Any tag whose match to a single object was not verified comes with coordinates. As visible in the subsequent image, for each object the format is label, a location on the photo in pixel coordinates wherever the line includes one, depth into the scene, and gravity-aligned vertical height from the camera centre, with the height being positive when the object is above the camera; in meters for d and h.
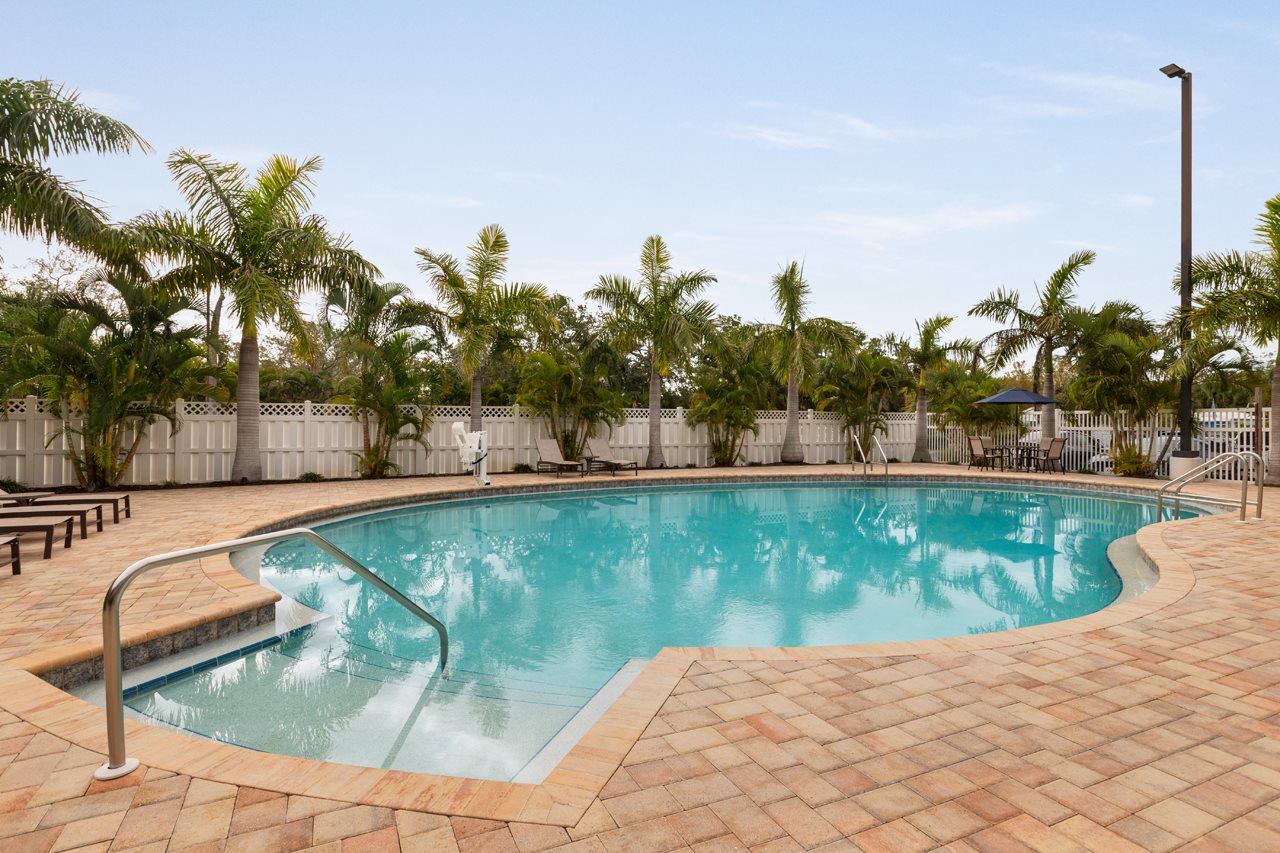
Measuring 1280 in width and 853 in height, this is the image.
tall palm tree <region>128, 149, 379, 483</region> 11.09 +2.89
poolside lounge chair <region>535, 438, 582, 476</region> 14.02 -0.85
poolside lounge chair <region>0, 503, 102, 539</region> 6.01 -0.88
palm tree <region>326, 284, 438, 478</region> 13.22 +0.87
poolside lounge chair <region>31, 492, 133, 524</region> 7.09 -0.88
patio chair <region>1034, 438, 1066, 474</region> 15.30 -0.98
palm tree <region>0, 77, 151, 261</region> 8.38 +3.47
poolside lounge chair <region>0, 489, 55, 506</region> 6.91 -0.83
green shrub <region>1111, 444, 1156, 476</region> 14.22 -1.10
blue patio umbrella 15.12 +0.33
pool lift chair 12.81 -0.61
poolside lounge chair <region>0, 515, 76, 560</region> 5.36 -0.89
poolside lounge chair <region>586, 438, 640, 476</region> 14.54 -0.94
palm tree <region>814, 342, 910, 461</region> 18.31 +0.59
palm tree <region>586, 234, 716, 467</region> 15.26 +2.48
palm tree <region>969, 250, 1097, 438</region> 14.98 +2.14
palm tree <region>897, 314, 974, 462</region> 17.67 +1.70
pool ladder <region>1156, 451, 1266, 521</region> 7.42 -0.73
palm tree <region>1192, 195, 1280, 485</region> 11.23 +2.02
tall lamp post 12.56 +2.20
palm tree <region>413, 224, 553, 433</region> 13.73 +2.39
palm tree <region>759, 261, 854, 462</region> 16.70 +2.03
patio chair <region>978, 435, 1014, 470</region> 16.22 -0.97
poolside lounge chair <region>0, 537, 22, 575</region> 4.90 -0.99
